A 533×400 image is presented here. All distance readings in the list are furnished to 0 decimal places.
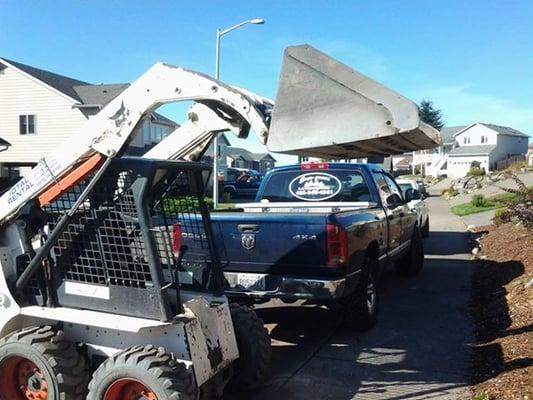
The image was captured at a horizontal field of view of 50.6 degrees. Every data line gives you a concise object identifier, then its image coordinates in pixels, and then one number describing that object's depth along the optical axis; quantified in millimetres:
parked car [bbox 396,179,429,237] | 13730
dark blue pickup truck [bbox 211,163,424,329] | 5746
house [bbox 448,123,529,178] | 75938
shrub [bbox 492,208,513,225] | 15638
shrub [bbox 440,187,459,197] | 38997
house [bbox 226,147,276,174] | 90812
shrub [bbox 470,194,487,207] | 25062
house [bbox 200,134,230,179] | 36875
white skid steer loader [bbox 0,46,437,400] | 3770
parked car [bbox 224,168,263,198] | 38500
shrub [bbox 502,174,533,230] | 8531
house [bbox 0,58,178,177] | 34094
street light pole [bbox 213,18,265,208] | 25625
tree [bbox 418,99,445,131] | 93488
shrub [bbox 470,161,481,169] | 71238
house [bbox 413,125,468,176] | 84312
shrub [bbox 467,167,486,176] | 55122
